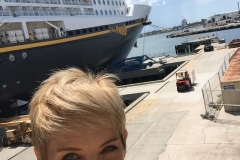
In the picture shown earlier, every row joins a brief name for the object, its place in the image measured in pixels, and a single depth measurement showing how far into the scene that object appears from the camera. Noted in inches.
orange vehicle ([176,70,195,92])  779.4
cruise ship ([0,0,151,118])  767.1
